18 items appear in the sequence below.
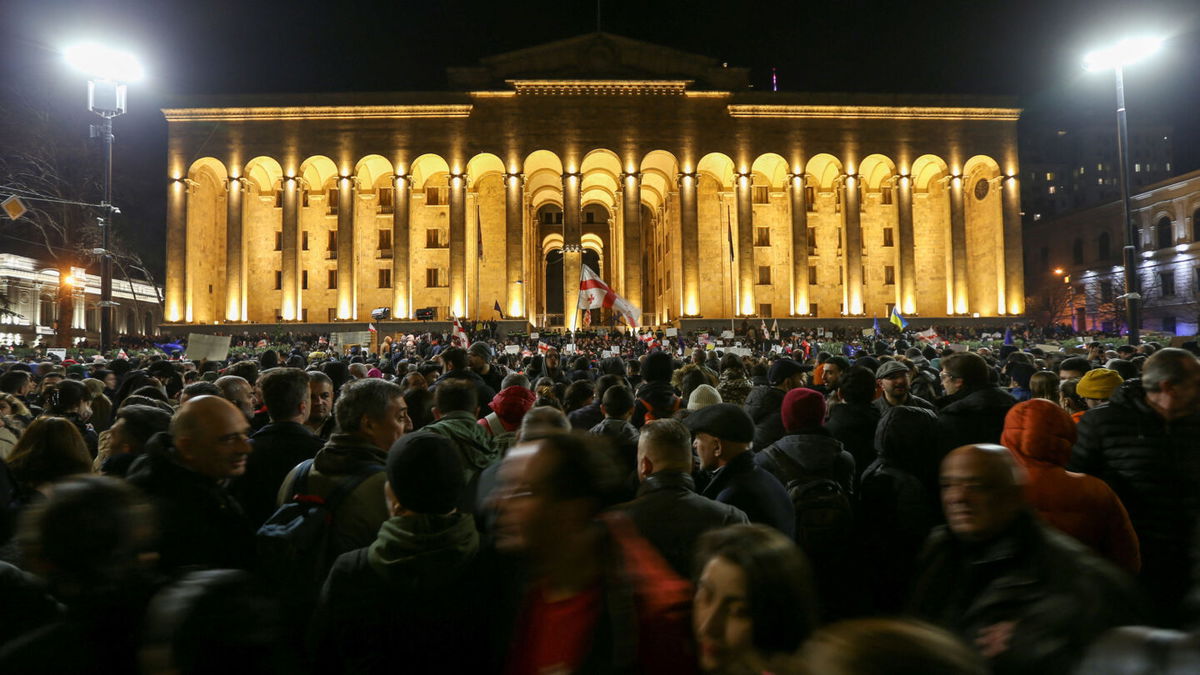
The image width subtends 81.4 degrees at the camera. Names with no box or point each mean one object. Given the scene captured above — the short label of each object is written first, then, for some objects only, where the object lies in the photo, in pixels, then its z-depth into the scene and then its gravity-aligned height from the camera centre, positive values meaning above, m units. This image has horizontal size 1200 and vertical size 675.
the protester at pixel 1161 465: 3.49 -0.61
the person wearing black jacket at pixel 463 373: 6.56 -0.17
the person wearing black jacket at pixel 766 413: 4.97 -0.46
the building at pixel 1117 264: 46.31 +6.13
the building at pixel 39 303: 45.06 +4.04
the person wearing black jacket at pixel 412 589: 2.08 -0.71
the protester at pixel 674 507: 2.63 -0.59
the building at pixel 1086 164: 79.25 +21.18
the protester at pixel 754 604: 1.61 -0.59
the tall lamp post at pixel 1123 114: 15.08 +5.19
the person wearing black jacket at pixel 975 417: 4.35 -0.43
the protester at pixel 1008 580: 1.85 -0.70
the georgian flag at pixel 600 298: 17.94 +1.44
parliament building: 40.00 +9.86
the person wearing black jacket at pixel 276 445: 3.53 -0.46
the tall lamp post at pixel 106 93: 16.67 +6.60
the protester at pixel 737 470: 3.20 -0.56
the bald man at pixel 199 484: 2.43 -0.47
